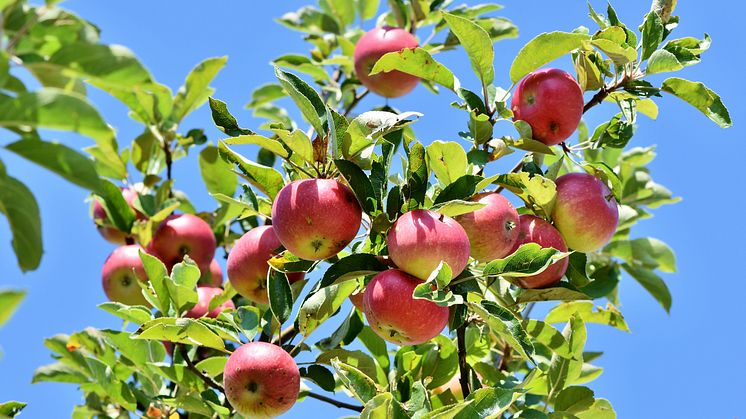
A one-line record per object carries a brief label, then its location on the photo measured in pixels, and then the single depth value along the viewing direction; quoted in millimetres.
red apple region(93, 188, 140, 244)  6842
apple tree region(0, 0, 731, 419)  3992
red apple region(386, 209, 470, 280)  3926
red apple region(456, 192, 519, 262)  4340
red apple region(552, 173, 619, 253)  4828
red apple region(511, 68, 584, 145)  4754
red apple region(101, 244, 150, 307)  6207
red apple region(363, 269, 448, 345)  4004
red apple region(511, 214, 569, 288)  4598
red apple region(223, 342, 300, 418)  4309
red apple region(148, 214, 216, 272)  6258
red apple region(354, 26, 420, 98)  7031
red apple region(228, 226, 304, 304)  4918
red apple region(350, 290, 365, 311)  4719
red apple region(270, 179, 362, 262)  4074
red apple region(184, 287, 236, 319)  5746
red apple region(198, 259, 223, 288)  6641
